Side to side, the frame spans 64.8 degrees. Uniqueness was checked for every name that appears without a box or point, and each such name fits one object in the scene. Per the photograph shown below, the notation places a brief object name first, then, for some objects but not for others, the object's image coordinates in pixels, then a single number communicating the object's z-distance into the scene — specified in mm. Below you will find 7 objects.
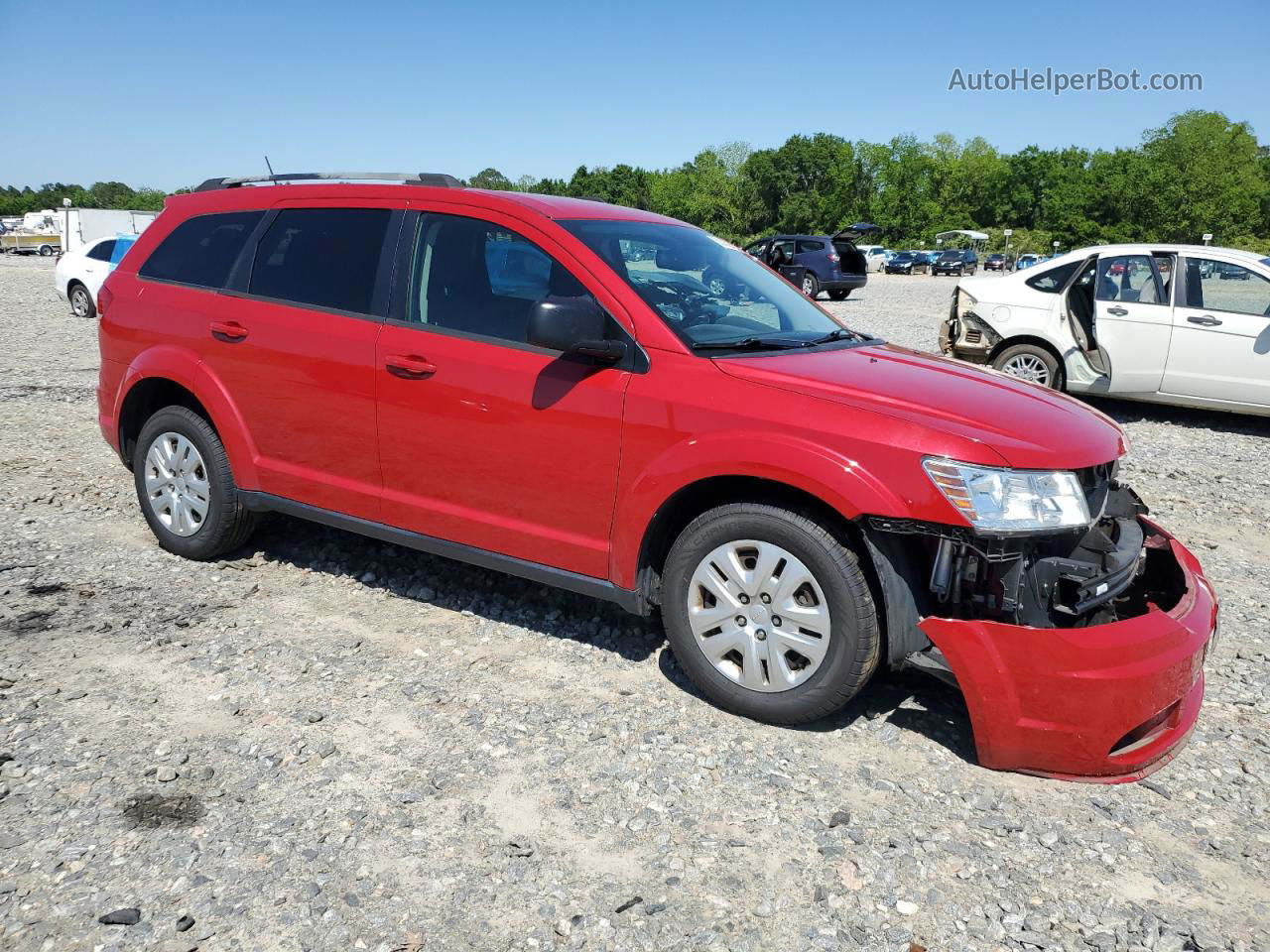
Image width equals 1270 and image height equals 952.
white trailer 29203
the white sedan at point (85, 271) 18469
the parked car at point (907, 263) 56500
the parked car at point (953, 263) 55875
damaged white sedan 9156
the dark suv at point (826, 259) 25922
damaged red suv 3279
